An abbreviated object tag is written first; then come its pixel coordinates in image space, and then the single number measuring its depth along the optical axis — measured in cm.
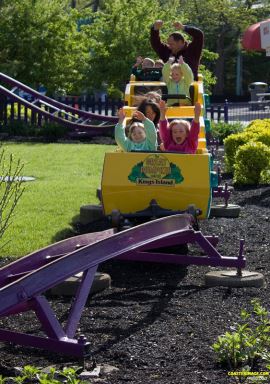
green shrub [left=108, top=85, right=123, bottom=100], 2467
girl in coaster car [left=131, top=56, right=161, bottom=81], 1236
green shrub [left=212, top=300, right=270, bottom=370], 450
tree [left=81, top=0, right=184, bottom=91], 2392
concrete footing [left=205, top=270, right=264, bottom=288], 643
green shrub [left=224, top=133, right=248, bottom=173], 1336
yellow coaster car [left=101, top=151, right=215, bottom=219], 757
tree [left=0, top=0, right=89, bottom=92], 2347
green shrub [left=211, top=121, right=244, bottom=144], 1873
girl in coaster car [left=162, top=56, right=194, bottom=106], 1098
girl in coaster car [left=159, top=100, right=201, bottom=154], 800
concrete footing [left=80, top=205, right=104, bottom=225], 913
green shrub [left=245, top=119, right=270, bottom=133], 1444
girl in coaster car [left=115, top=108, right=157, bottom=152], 805
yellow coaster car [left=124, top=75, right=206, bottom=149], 967
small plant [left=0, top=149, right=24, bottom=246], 563
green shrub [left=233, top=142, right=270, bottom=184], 1198
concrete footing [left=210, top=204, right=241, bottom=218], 955
